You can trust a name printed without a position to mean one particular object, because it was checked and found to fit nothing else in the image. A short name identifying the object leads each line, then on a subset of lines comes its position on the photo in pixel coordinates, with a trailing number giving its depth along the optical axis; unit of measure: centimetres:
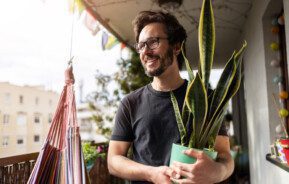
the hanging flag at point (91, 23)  385
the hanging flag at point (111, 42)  487
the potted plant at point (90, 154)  305
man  116
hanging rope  146
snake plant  101
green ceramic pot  94
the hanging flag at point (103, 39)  469
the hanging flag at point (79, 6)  314
